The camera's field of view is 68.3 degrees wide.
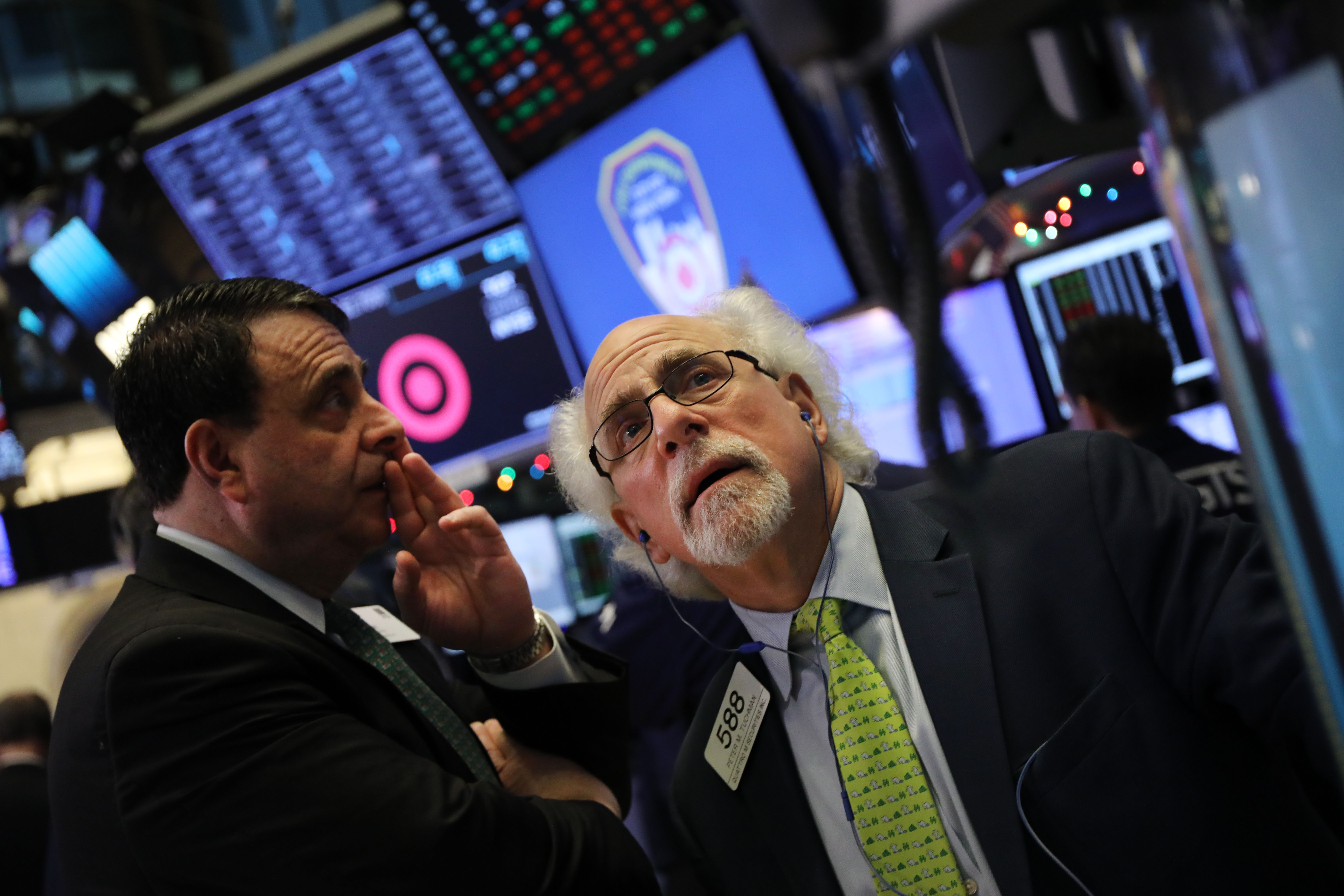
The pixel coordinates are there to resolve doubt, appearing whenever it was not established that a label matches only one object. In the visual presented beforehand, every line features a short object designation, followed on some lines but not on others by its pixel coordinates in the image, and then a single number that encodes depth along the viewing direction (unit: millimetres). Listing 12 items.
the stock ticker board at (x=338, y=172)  3047
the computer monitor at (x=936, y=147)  2330
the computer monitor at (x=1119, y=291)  2541
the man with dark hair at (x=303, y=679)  1132
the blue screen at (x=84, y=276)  3496
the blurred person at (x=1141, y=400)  2336
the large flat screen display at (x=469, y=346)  3201
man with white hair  1254
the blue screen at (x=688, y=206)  2619
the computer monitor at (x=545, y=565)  4242
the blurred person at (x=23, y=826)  2891
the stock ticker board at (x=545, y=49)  2727
